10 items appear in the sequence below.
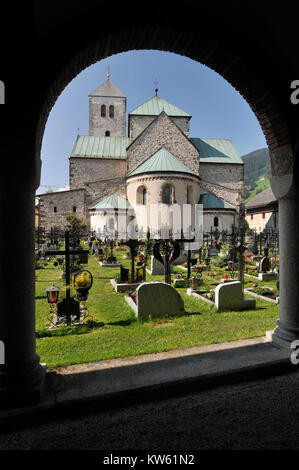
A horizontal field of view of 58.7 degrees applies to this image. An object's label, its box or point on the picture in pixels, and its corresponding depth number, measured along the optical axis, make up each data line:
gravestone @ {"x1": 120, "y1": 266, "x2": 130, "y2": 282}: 8.72
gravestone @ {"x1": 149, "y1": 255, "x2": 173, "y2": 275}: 11.11
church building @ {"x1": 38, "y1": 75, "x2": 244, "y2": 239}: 25.38
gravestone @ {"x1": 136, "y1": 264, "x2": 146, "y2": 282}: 9.04
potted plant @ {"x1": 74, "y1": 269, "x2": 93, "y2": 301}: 5.97
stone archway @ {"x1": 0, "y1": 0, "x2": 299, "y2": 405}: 2.47
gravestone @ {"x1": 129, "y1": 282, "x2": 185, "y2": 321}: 5.50
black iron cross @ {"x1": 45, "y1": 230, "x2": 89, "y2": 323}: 5.44
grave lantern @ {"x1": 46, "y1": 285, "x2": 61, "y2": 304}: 5.92
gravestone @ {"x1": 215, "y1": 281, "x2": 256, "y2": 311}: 6.26
